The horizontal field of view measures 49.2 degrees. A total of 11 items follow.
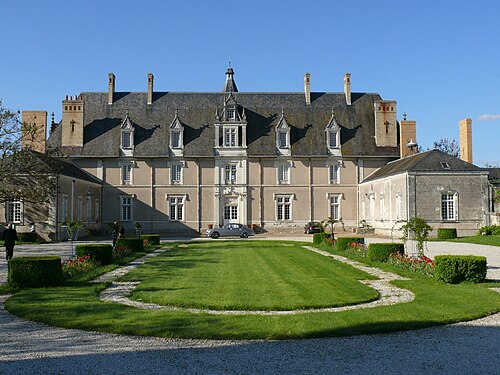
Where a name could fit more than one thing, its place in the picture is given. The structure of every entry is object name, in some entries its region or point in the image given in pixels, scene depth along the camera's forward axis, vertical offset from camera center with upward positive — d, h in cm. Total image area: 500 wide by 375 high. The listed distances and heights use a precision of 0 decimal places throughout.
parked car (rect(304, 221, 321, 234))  3884 -115
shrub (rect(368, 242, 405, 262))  1727 -123
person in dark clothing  1719 -78
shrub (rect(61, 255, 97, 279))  1355 -139
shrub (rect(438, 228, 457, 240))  3023 -125
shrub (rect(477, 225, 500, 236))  3030 -116
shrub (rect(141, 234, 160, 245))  2720 -127
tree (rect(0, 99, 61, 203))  2291 +200
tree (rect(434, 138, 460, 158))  6388 +761
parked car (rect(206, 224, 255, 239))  3581 -122
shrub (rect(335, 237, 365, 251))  2223 -121
